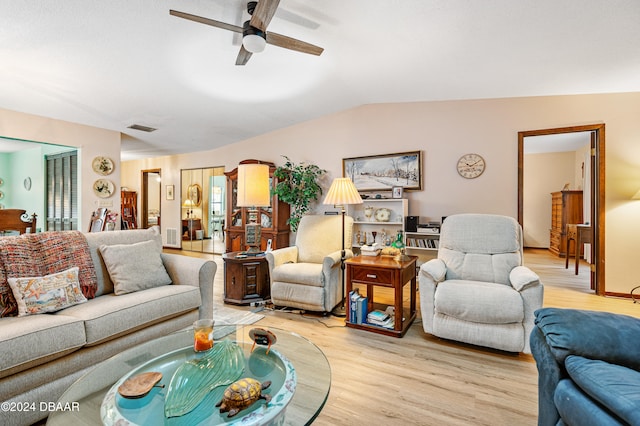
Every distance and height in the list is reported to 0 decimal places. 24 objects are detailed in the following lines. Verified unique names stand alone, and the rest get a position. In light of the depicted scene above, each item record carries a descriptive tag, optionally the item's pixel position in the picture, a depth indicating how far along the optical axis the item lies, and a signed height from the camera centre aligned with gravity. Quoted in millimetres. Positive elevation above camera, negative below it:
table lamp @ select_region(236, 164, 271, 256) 3102 +282
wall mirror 6469 +38
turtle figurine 1028 -679
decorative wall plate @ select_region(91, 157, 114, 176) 4504 +709
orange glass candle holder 1427 -620
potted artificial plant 4574 +401
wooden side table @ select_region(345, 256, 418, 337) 2453 -592
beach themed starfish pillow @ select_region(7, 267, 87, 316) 1643 -498
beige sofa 1348 -646
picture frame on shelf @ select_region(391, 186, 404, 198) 4098 +302
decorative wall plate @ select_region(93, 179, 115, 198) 4504 +356
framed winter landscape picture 4117 +616
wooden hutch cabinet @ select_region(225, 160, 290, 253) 4832 -151
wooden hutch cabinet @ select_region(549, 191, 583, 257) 5949 -11
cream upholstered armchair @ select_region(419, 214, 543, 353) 2062 -580
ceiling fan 1852 +1303
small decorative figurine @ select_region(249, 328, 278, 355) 1469 -654
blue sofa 838 -517
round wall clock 3816 +632
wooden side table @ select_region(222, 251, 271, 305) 3207 -779
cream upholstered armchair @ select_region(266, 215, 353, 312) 2857 -595
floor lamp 2957 +172
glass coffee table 1028 -720
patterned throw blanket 1666 -317
